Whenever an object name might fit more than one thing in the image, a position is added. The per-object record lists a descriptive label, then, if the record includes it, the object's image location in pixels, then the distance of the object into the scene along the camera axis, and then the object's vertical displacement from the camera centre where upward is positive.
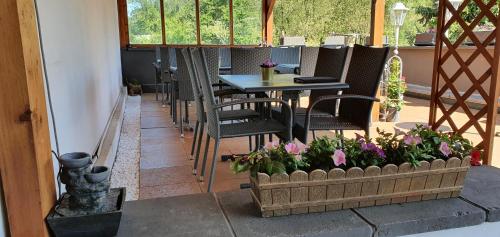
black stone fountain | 1.05 -0.45
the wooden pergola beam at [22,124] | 0.91 -0.19
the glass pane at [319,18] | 12.88 +0.86
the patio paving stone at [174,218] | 1.11 -0.54
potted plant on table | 2.77 -0.19
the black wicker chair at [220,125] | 2.23 -0.52
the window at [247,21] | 8.48 +0.51
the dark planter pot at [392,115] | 4.82 -0.92
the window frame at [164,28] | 7.68 +0.34
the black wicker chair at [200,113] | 2.71 -0.51
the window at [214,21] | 8.24 +0.50
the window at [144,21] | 7.84 +0.49
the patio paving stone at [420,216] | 1.14 -0.54
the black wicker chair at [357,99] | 2.44 -0.37
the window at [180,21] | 8.06 +0.50
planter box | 1.17 -0.46
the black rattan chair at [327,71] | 2.88 -0.23
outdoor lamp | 5.33 +0.40
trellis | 2.87 -0.28
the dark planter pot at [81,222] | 1.03 -0.49
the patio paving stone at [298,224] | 1.10 -0.54
